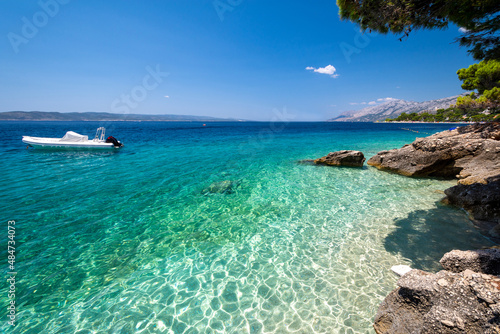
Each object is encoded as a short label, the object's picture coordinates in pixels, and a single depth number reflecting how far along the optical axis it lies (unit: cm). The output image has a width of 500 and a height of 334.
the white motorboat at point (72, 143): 2445
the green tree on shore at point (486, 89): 796
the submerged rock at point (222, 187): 1085
